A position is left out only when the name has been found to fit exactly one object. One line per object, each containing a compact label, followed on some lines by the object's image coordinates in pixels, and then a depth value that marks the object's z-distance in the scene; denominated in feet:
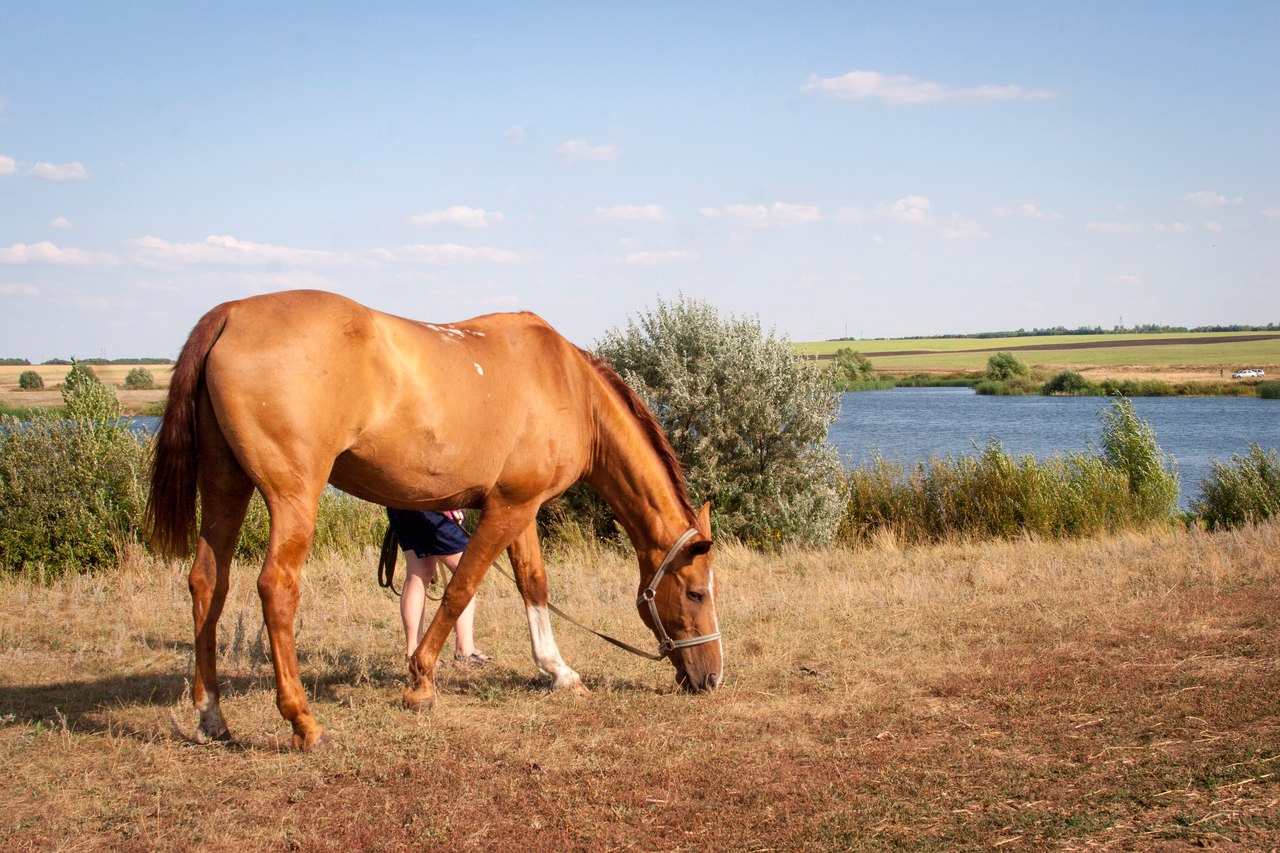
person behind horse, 18.61
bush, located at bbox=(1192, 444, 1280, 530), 44.70
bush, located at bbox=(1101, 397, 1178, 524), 45.61
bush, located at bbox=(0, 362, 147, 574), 32.45
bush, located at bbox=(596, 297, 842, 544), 39.81
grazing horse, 13.43
